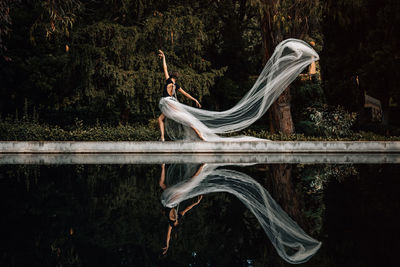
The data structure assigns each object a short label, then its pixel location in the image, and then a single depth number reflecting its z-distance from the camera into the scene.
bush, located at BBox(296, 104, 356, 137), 19.30
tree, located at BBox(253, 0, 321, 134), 17.97
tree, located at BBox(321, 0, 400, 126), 21.77
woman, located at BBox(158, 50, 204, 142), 16.20
